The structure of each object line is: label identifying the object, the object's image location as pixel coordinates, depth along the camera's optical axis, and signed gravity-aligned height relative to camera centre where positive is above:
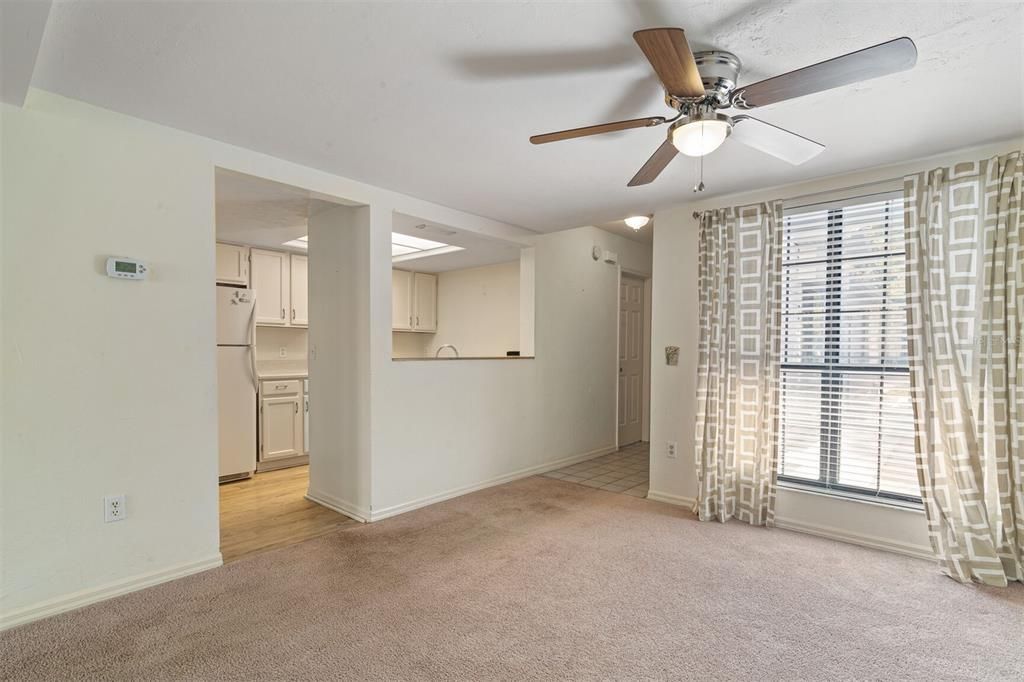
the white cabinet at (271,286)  4.90 +0.47
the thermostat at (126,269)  2.35 +0.30
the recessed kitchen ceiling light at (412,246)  4.95 +0.92
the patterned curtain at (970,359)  2.56 -0.12
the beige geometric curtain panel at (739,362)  3.33 -0.19
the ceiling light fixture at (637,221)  4.49 +1.04
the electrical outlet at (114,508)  2.35 -0.84
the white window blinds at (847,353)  2.98 -0.11
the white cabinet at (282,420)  4.74 -0.85
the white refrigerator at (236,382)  4.29 -0.44
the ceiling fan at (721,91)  1.48 +0.85
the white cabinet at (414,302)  6.11 +0.40
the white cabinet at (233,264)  4.62 +0.64
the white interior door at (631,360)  6.12 -0.33
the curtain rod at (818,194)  2.96 +0.92
